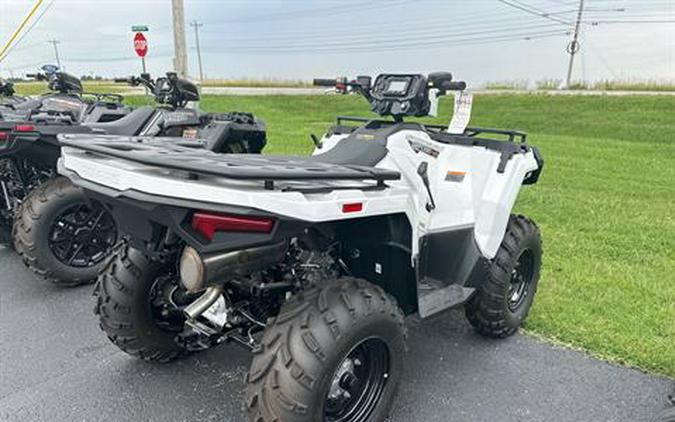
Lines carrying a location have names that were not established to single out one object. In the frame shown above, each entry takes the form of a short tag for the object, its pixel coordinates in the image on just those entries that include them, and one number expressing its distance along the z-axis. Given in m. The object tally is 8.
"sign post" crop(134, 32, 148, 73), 9.91
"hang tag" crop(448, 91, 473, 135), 3.42
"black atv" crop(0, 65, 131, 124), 4.88
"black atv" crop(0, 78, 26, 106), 7.23
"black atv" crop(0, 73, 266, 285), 4.22
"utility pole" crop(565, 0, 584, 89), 34.38
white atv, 1.97
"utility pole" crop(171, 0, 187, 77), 9.62
